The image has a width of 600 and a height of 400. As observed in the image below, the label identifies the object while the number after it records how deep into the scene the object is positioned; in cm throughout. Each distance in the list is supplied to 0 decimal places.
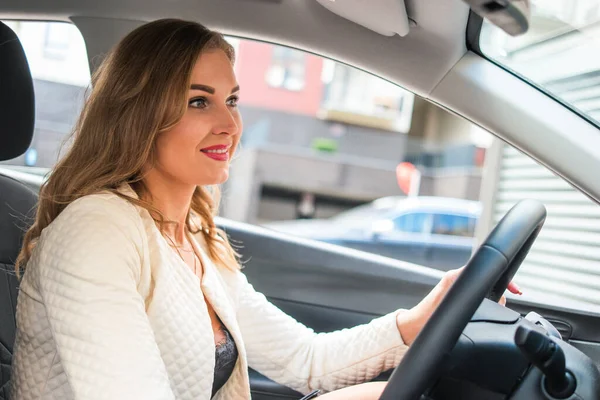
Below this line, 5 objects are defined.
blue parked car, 980
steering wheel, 110
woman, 127
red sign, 1767
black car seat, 175
